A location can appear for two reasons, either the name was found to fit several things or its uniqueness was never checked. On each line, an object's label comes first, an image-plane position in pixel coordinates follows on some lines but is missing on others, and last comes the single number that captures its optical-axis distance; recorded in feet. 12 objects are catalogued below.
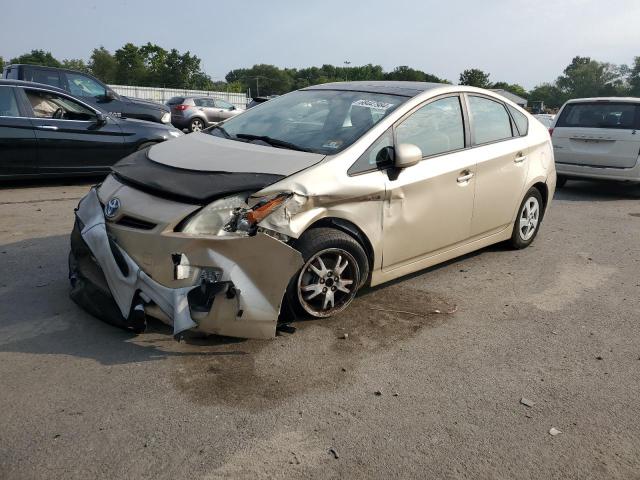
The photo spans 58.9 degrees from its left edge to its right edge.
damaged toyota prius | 10.80
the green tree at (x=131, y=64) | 245.86
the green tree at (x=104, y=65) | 260.62
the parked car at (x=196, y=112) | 78.23
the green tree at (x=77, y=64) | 260.87
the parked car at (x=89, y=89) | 39.32
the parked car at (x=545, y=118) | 77.01
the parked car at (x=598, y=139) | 30.45
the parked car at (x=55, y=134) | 25.85
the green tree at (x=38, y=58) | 269.85
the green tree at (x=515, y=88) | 377.58
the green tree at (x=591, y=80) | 345.10
